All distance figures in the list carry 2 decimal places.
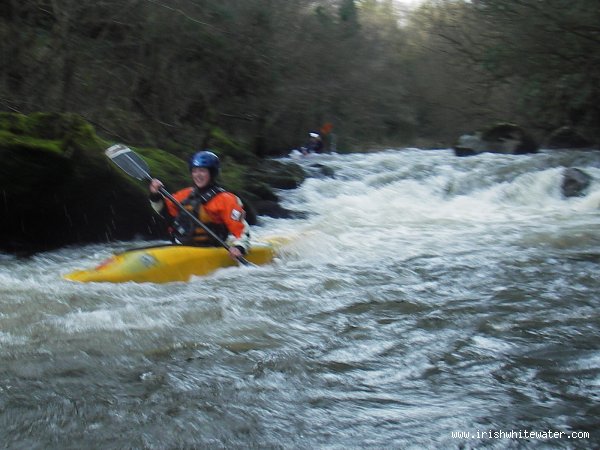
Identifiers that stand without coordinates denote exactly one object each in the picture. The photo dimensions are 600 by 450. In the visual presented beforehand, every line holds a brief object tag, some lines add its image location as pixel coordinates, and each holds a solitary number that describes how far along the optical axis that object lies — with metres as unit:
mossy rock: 6.26
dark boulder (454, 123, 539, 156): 17.45
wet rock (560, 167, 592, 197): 11.25
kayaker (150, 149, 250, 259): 5.51
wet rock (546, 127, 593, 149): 18.17
